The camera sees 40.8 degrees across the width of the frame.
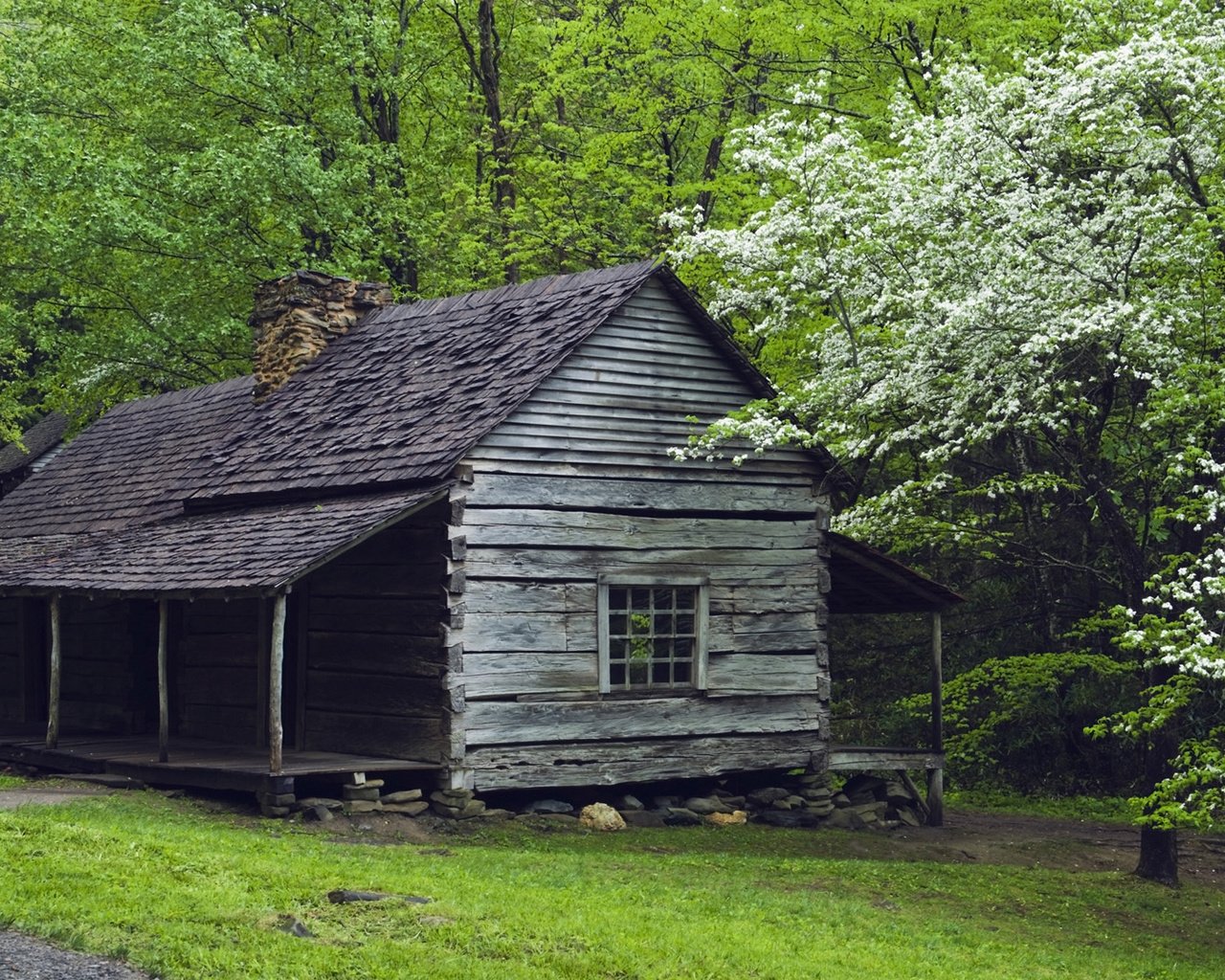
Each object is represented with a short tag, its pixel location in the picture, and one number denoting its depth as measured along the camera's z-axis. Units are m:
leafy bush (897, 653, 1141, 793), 22.59
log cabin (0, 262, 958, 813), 16.36
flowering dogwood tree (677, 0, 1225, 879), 13.98
